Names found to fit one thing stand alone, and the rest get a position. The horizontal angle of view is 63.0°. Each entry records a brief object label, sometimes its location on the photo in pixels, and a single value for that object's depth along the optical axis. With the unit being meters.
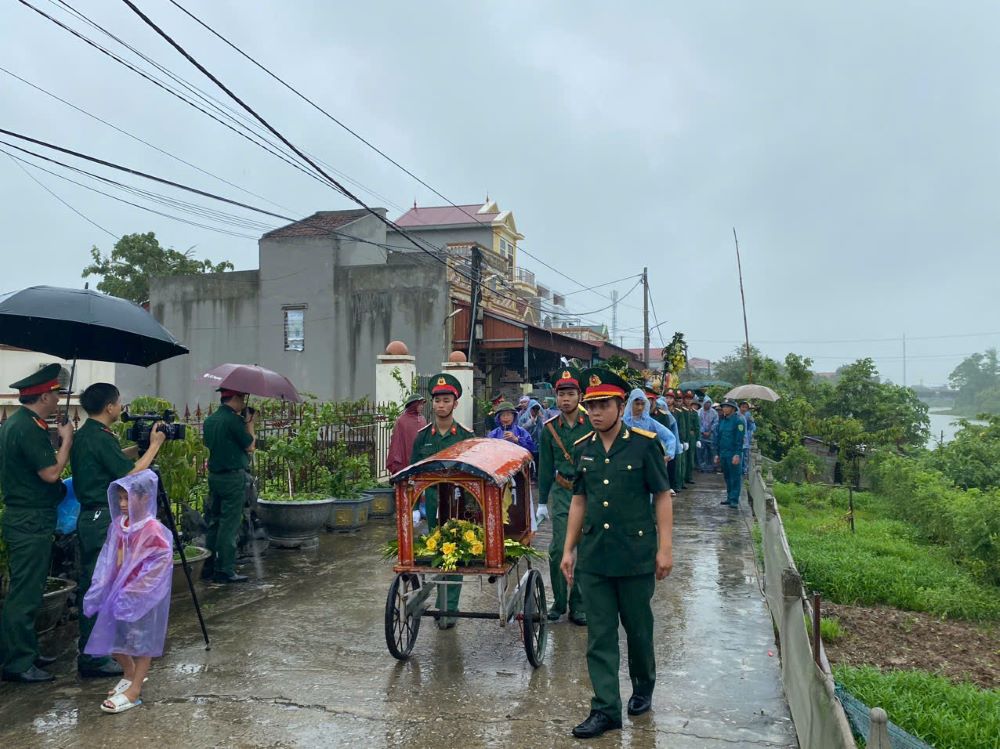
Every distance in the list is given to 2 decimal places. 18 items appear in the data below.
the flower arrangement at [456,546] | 5.48
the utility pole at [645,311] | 38.09
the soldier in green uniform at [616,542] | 4.62
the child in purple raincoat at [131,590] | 4.80
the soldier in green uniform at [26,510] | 5.27
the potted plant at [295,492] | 9.53
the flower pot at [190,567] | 7.34
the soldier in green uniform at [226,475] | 7.96
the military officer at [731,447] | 13.34
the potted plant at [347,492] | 10.68
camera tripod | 5.57
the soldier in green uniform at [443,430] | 6.54
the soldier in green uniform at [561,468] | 6.62
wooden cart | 5.43
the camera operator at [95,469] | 5.32
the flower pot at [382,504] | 11.70
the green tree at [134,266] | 33.81
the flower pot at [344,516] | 10.66
